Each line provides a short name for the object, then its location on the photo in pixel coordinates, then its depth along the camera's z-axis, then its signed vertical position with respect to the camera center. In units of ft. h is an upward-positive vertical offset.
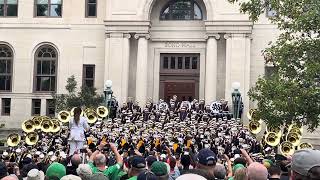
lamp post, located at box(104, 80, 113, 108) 98.91 +1.21
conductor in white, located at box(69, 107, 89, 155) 45.19 -2.61
